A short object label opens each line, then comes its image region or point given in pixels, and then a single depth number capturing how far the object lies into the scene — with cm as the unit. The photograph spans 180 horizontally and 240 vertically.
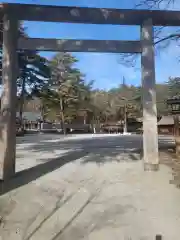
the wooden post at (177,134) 584
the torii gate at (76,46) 469
